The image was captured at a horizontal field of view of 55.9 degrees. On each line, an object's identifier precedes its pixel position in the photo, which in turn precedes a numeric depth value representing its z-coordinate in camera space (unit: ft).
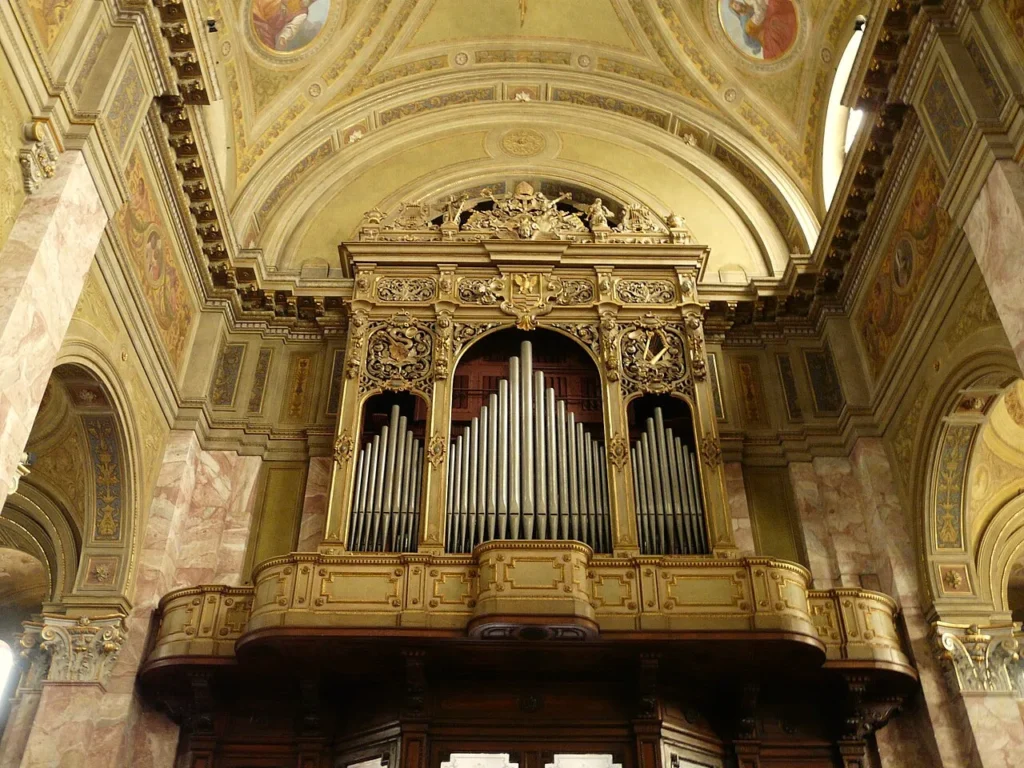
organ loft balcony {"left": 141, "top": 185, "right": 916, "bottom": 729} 35.04
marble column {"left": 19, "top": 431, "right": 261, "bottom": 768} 35.37
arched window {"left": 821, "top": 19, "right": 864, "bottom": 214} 51.70
